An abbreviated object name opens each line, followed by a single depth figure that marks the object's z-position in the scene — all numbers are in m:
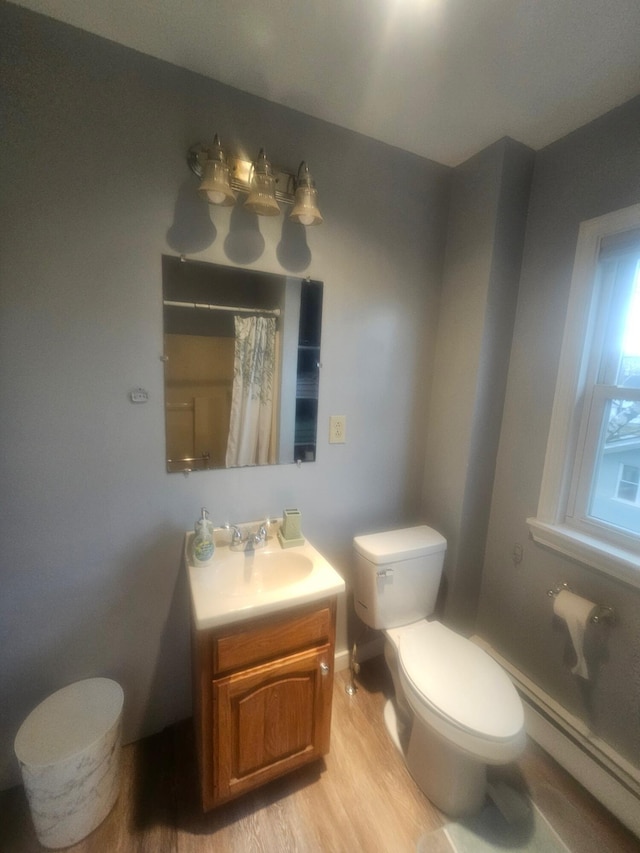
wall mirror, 1.22
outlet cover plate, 1.52
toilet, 1.05
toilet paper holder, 1.21
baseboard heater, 1.15
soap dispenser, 1.19
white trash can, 0.98
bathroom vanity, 1.01
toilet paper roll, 1.22
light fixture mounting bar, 1.11
